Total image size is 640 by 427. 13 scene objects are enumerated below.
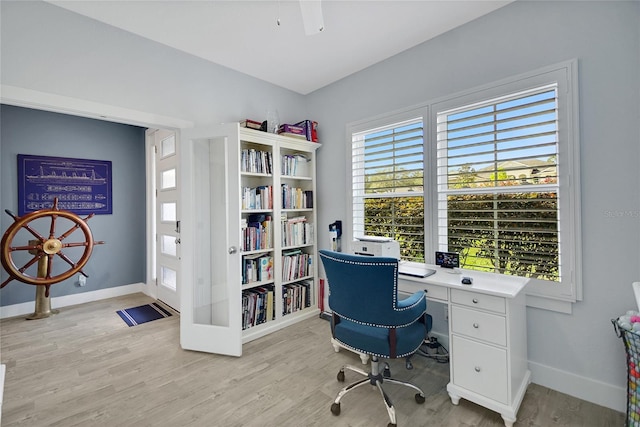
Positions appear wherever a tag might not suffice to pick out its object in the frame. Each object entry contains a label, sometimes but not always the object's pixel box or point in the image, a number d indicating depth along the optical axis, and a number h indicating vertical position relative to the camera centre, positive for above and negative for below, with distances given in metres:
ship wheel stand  2.88 -0.41
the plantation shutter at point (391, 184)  2.63 +0.28
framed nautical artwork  3.38 +0.41
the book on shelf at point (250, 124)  2.87 +0.92
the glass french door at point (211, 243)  2.49 -0.26
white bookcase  2.51 -0.24
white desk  1.63 -0.80
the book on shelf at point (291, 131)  3.09 +0.92
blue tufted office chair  1.59 -0.59
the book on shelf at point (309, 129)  3.29 +0.99
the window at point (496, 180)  1.88 +0.25
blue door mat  3.19 -1.18
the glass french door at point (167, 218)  3.46 -0.04
